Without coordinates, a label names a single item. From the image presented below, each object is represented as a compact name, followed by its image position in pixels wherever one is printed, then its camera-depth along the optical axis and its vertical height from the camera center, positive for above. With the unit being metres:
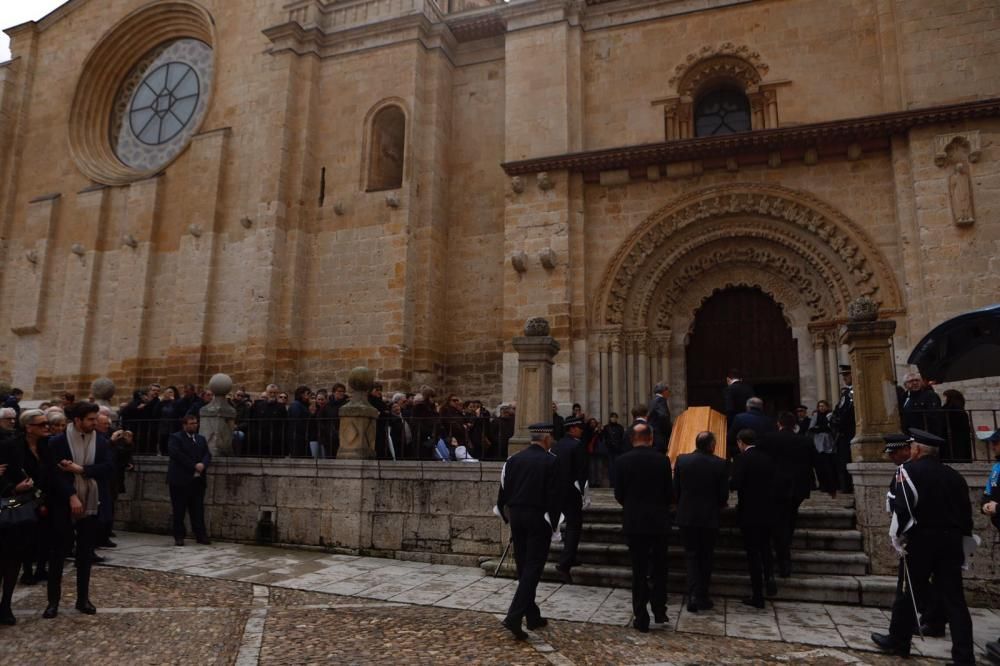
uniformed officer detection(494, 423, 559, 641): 5.81 -0.57
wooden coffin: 9.10 +0.21
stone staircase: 6.87 -1.19
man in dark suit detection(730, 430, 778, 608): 6.65 -0.60
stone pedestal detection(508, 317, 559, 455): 9.02 +0.76
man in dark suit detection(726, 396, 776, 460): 7.80 +0.26
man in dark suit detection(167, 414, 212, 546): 9.78 -0.52
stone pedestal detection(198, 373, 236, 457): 10.80 +0.24
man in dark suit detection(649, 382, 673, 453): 9.73 +0.35
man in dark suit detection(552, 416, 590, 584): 7.36 -0.41
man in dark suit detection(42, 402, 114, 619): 6.11 -0.48
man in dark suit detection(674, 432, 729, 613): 6.53 -0.61
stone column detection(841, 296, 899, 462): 7.70 +0.72
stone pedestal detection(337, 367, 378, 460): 9.70 +0.17
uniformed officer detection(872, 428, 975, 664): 5.27 -0.63
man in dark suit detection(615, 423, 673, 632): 6.12 -0.61
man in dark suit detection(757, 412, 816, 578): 6.95 -0.32
